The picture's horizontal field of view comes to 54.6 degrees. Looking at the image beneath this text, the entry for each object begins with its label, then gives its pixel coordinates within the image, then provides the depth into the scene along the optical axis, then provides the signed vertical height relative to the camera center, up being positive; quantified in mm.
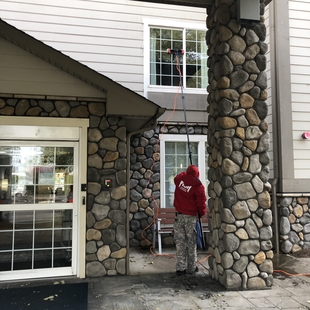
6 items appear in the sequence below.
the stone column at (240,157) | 3967 +226
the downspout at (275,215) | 5852 -810
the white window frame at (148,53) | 6609 +2661
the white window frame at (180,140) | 6582 +430
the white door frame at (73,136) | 4285 +548
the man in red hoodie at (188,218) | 4500 -674
